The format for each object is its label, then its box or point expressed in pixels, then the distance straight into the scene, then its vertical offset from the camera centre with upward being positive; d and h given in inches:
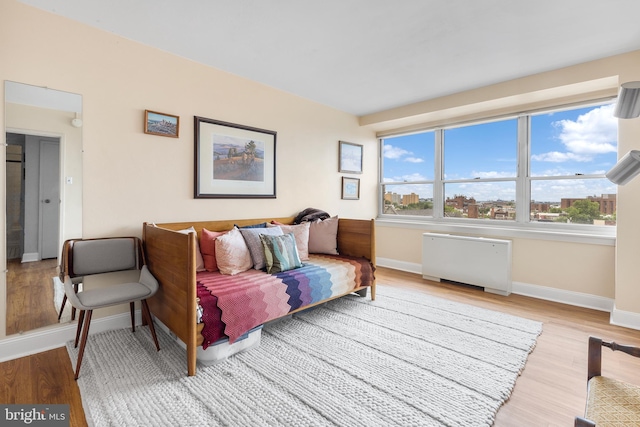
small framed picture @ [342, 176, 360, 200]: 179.0 +14.5
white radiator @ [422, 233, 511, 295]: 137.3 -22.7
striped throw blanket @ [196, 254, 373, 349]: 77.4 -24.4
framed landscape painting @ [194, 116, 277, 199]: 115.6 +20.8
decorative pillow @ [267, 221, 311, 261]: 126.3 -9.9
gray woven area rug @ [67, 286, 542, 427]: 60.5 -39.7
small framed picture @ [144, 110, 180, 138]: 101.7 +29.7
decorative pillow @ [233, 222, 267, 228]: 124.6 -6.0
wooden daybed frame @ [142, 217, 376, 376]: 72.3 -18.0
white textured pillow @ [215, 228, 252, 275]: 100.7 -14.9
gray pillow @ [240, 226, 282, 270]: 107.7 -12.6
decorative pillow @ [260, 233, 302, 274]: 105.3 -15.0
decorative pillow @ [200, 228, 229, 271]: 103.7 -13.6
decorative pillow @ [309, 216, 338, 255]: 136.8 -11.6
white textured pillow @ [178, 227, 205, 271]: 103.5 -17.0
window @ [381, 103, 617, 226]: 127.2 +22.7
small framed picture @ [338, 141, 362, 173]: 175.5 +32.8
